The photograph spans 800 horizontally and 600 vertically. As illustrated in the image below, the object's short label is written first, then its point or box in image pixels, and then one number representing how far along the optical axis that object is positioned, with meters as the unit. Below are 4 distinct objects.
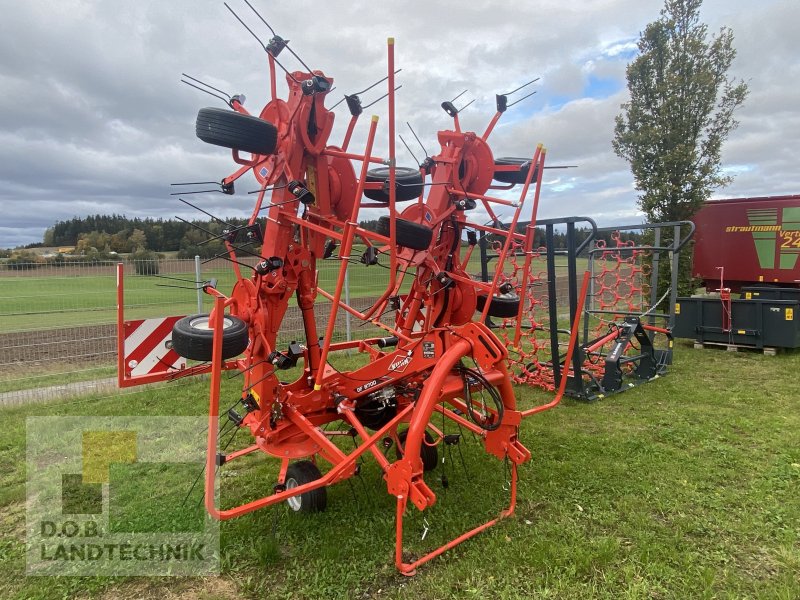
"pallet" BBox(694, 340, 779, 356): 8.90
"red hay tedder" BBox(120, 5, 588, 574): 2.92
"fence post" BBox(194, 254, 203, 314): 7.27
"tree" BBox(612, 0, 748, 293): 11.52
